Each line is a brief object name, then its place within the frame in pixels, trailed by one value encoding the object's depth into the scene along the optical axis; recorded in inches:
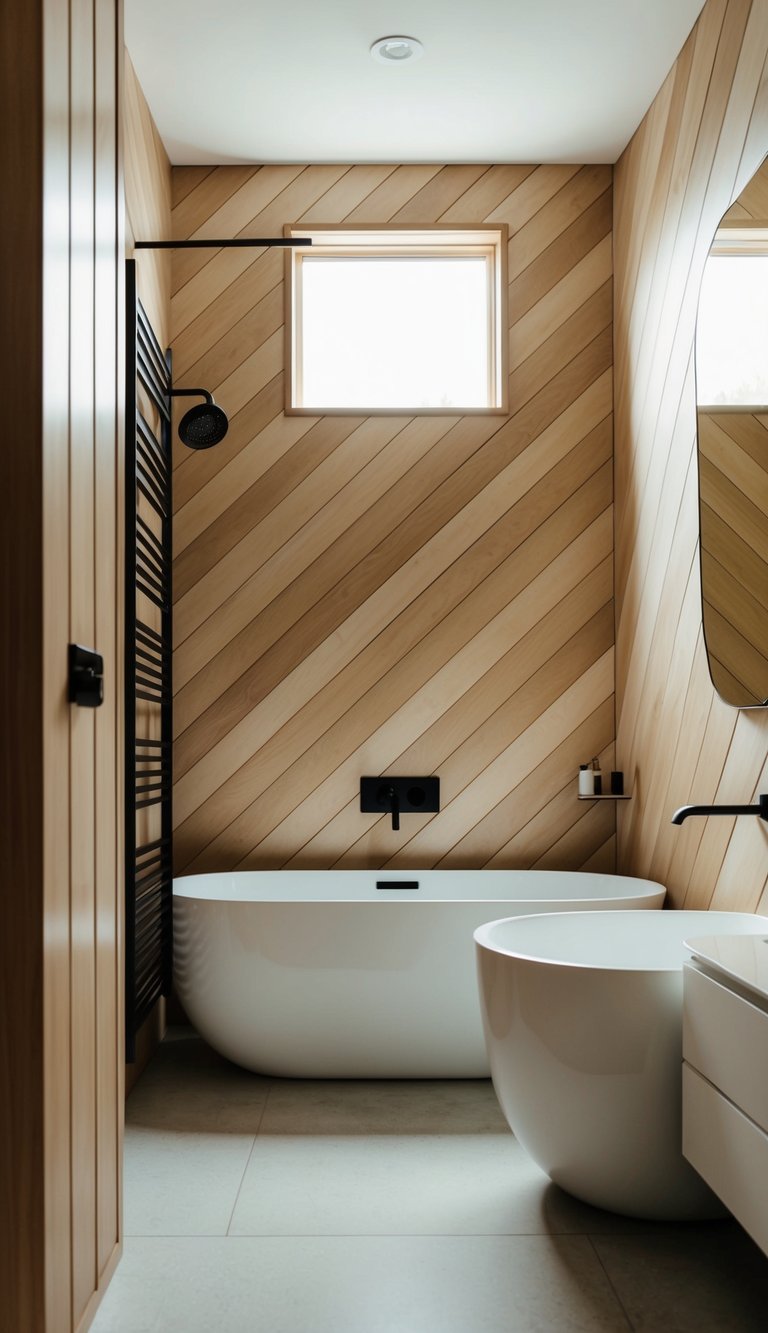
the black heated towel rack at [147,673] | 107.1
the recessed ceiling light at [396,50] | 120.9
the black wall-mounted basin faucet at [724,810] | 93.2
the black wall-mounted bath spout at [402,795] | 144.2
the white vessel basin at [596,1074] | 80.1
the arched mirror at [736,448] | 96.3
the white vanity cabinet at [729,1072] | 63.9
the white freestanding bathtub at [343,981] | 115.0
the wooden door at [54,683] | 58.0
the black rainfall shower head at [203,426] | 127.4
